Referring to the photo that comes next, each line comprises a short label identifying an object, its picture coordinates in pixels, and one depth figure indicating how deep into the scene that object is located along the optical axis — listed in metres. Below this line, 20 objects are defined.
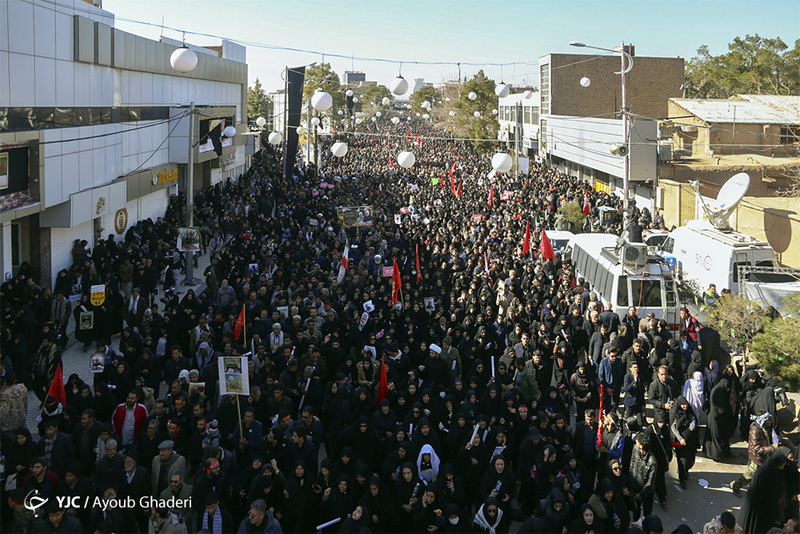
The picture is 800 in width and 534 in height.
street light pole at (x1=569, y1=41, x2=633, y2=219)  20.16
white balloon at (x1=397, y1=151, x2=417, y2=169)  26.56
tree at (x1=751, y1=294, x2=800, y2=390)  10.34
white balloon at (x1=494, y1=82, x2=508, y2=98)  36.97
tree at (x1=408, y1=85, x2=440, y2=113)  116.12
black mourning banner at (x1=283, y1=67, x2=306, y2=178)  29.44
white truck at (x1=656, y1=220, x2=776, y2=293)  15.71
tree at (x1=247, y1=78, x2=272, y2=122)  89.38
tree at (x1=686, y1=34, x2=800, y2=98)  46.09
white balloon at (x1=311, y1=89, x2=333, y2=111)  21.45
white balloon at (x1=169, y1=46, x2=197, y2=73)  16.48
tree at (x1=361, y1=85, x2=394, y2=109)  150.25
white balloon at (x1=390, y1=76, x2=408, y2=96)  24.95
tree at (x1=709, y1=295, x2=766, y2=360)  12.78
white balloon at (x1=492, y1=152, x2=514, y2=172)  21.48
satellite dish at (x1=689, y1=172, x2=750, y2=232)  17.89
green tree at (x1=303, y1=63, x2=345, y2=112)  70.94
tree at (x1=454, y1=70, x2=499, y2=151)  60.34
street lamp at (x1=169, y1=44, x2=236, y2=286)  16.53
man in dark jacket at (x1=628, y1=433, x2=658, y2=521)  8.41
